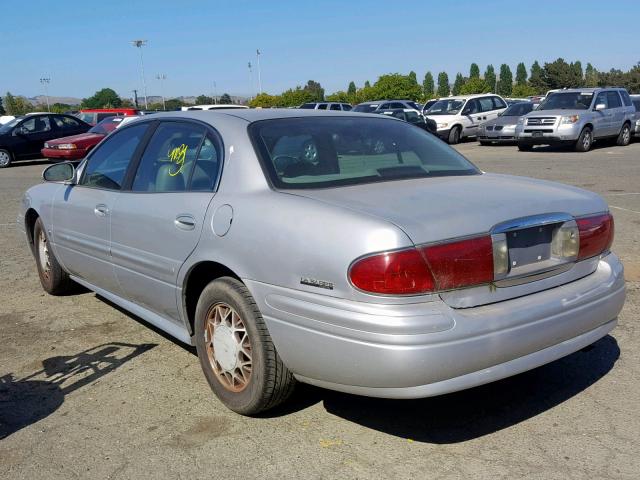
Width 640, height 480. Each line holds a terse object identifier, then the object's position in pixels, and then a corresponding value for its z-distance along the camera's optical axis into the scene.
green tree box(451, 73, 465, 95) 114.32
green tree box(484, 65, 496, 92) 115.79
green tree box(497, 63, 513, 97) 112.39
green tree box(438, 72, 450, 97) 122.06
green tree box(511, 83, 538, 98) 86.50
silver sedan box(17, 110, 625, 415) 2.80
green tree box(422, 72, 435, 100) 125.56
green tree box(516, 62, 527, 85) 119.23
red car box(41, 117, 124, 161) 18.86
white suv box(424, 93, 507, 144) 23.69
